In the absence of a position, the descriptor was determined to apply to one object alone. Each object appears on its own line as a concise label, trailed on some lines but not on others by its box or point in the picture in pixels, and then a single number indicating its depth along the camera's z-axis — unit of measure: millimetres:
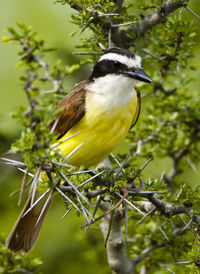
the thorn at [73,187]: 4006
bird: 6020
